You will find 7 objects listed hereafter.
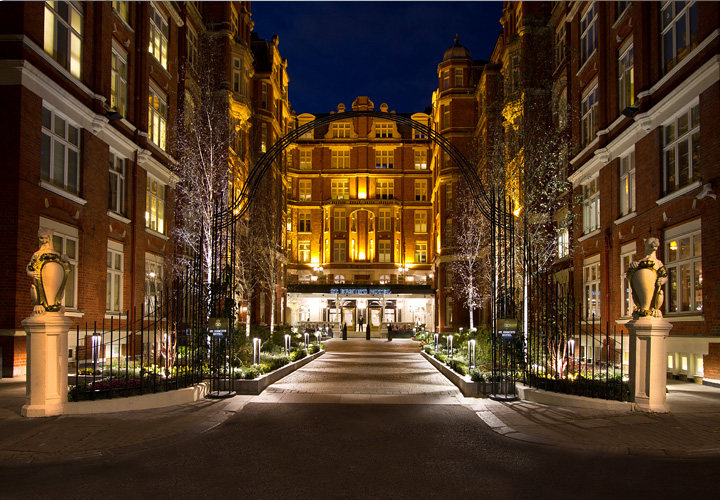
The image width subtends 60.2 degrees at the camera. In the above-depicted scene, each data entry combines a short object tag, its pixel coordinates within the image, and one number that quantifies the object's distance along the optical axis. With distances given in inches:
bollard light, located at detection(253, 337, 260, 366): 707.4
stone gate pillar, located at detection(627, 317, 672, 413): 440.1
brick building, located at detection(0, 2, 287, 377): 641.0
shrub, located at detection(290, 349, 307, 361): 920.6
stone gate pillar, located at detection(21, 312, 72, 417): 420.2
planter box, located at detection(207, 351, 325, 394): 577.9
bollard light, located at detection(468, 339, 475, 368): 729.9
